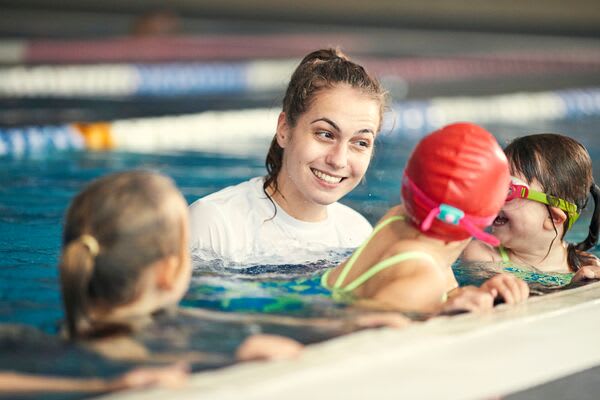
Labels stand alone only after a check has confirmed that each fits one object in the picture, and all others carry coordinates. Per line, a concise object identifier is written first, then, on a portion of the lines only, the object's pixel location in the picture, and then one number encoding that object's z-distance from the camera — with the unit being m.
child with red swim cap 4.69
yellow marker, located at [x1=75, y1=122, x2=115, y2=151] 13.70
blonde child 3.97
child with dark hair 6.50
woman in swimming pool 6.26
